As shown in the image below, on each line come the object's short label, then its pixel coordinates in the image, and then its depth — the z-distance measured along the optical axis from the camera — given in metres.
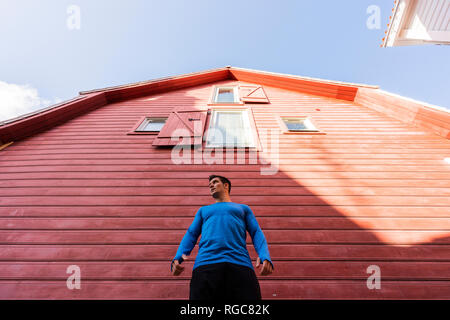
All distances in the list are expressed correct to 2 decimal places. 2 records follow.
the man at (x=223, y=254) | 1.21
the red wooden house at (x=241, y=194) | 2.15
